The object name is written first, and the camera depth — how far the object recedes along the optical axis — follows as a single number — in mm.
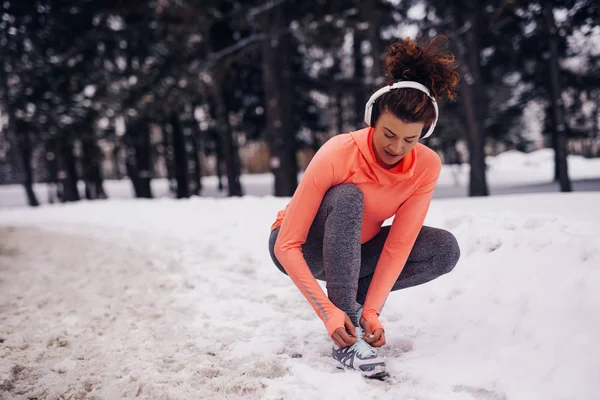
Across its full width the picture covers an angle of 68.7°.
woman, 1974
